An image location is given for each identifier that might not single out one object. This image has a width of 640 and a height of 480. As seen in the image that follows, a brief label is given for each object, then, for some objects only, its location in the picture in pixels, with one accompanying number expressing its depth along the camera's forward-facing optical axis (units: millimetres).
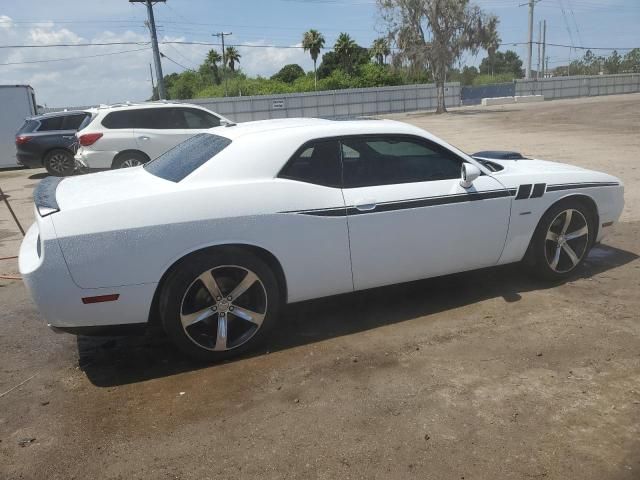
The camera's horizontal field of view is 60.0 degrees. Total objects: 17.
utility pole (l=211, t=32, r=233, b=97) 61578
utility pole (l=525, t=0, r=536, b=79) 57062
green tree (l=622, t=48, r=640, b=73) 87312
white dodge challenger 3334
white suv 10844
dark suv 13906
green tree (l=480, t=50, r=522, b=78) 116712
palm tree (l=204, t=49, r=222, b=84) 77125
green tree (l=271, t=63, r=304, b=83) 74050
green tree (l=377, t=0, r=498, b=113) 39938
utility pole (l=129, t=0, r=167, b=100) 33594
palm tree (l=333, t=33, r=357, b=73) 67188
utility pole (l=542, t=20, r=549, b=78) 68200
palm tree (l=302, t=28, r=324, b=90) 65125
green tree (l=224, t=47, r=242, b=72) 76694
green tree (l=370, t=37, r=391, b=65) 70250
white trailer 17578
